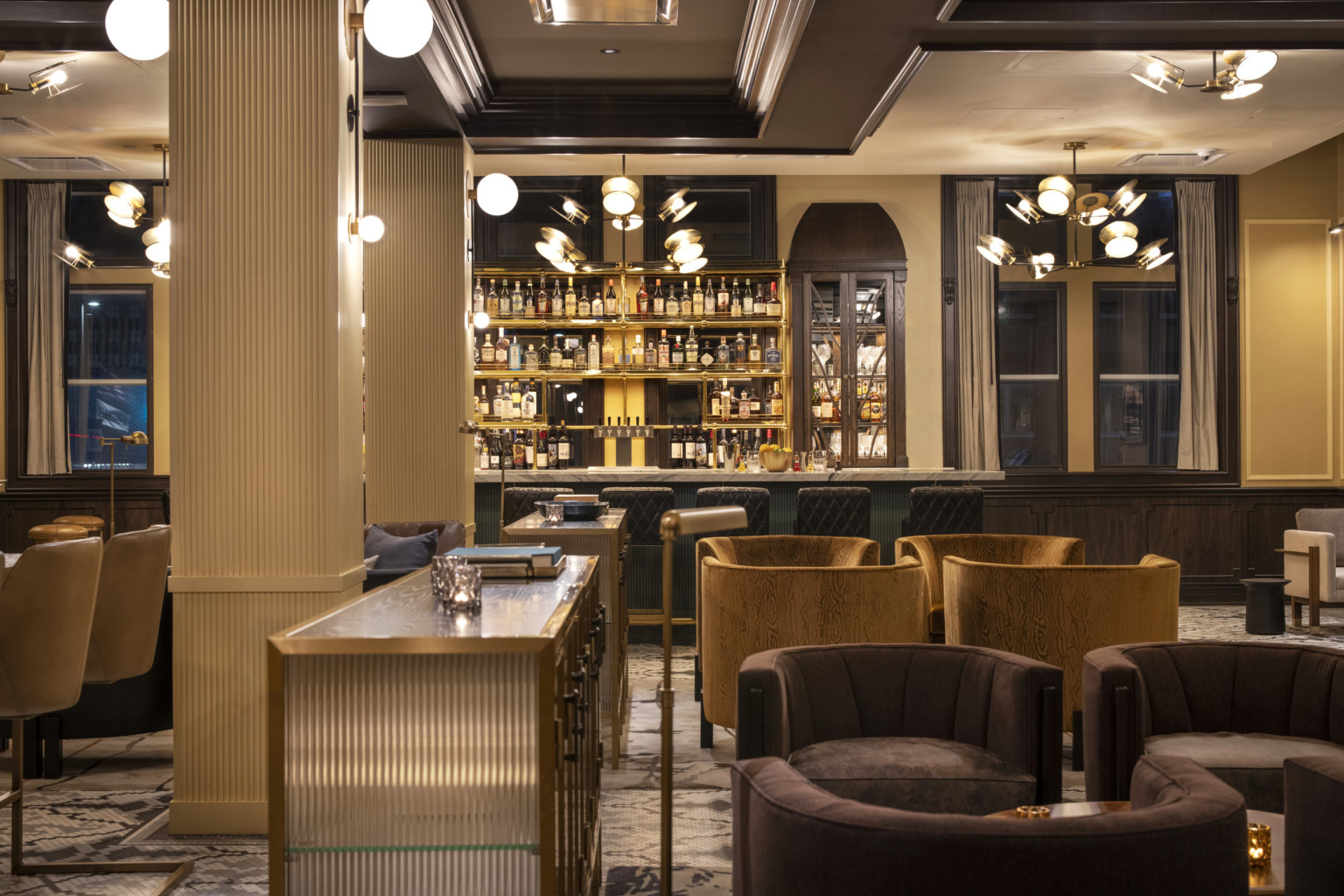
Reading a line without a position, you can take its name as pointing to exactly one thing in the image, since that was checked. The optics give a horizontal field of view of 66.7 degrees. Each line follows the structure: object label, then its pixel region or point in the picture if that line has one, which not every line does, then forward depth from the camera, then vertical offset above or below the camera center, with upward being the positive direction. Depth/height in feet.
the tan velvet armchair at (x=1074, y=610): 12.69 -2.04
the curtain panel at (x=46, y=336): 28.78 +3.41
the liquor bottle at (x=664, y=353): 28.66 +2.75
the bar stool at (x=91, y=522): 24.02 -1.61
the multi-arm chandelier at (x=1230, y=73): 17.16 +6.54
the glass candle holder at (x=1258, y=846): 7.19 -2.87
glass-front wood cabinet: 29.30 +2.43
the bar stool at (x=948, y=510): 21.47 -1.31
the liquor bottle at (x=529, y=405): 28.76 +1.32
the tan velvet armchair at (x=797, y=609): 12.69 -2.00
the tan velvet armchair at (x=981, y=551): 16.30 -1.73
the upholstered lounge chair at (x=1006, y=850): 4.87 -1.97
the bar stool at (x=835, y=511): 21.71 -1.32
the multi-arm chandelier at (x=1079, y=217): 23.48 +5.37
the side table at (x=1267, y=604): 23.02 -3.59
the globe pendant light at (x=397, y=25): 10.68 +4.51
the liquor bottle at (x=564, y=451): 28.14 +0.00
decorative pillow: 15.40 -1.51
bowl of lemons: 23.56 -0.23
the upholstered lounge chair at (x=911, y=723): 8.74 -2.54
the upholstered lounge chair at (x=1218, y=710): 9.18 -2.50
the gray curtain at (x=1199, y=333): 29.37 +3.24
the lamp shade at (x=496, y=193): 18.02 +4.60
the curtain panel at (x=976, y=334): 29.43 +3.28
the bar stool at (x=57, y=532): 20.51 -1.55
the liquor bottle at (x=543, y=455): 28.25 -0.09
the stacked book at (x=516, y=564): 8.71 -0.96
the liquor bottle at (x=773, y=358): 28.81 +2.59
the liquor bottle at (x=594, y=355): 28.73 +2.71
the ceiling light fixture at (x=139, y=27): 10.79 +4.57
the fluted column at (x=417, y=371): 20.53 +1.66
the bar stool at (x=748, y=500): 20.81 -1.03
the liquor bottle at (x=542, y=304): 28.30 +4.08
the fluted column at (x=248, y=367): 11.23 +0.97
